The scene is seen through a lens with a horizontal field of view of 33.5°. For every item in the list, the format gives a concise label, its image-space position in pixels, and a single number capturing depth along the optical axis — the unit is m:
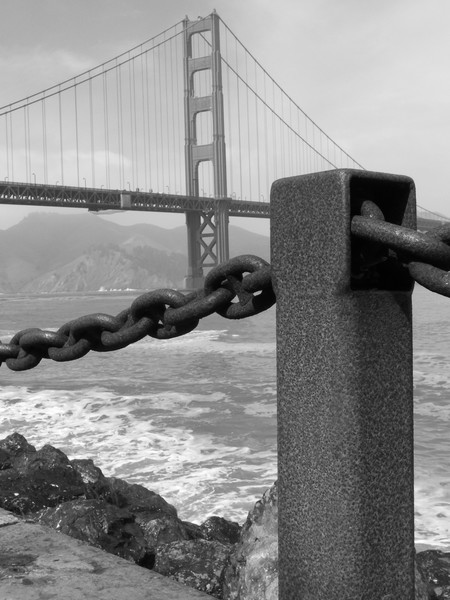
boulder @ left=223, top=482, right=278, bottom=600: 1.78
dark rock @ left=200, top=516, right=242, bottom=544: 3.15
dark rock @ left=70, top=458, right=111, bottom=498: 3.68
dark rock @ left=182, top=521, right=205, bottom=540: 2.94
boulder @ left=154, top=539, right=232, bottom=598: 2.30
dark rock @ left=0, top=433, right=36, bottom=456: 4.31
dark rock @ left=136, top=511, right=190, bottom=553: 2.77
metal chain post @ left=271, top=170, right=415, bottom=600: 0.90
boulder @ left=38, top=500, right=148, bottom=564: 2.55
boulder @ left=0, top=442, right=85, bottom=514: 3.33
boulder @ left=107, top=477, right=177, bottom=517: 3.68
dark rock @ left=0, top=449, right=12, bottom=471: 4.00
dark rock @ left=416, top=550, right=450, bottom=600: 2.38
